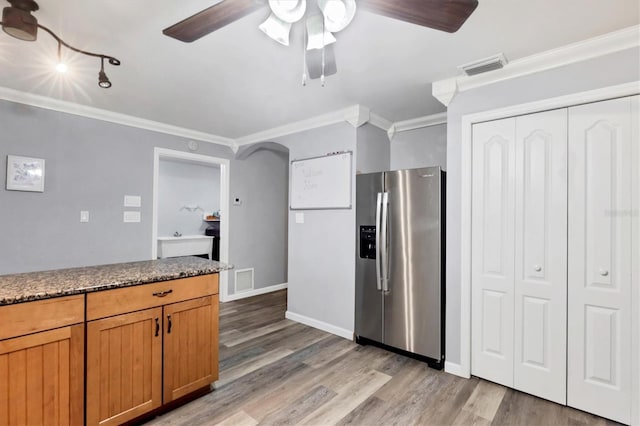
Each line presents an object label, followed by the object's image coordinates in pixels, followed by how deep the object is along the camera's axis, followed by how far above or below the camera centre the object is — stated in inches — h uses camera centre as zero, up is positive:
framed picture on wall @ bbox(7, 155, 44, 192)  118.0 +14.9
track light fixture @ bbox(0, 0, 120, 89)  65.9 +41.1
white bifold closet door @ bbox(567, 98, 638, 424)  77.8 -10.7
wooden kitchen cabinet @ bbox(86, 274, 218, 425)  69.0 -32.4
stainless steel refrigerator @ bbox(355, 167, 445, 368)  108.0 -17.0
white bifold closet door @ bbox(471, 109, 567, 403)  86.4 -10.5
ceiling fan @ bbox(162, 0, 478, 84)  48.4 +32.7
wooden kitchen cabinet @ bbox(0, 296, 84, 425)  57.5 -29.2
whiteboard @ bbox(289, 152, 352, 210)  135.8 +14.9
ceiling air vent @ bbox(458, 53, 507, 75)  88.5 +44.2
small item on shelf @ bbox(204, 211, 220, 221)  268.4 -1.9
